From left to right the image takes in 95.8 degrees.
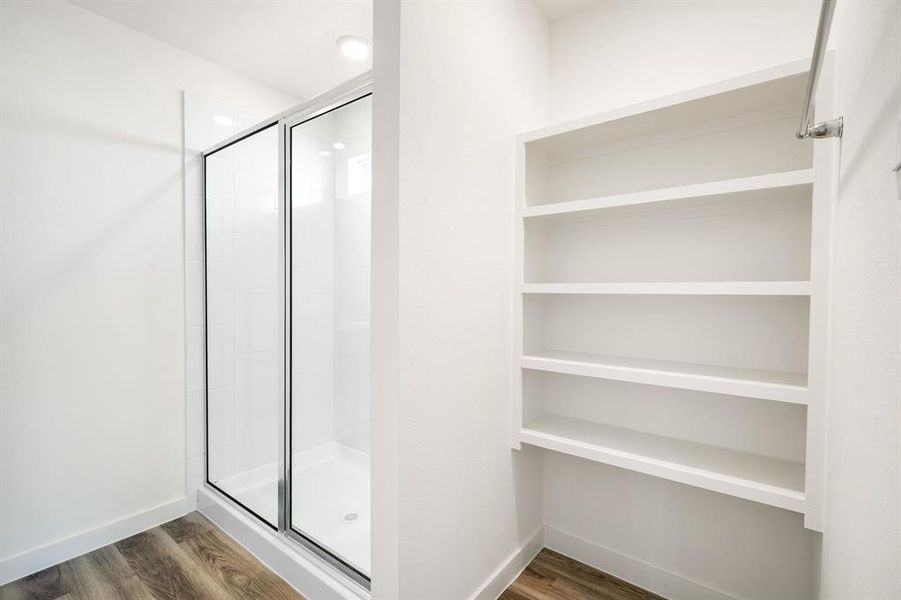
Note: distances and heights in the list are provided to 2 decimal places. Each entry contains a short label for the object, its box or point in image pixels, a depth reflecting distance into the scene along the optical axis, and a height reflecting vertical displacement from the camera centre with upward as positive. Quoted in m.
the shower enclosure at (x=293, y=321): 1.82 -0.15
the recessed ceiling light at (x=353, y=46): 1.97 +1.22
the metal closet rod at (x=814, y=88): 0.54 +0.37
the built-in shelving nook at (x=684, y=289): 1.18 +0.01
